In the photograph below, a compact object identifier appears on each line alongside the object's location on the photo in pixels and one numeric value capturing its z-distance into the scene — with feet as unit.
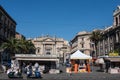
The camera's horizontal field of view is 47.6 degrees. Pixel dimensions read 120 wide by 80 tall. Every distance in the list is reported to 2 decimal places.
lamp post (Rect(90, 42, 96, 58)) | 165.57
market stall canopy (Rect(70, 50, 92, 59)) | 72.93
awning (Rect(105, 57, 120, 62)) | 71.51
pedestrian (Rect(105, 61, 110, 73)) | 74.14
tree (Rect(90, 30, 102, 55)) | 135.88
